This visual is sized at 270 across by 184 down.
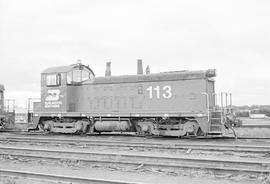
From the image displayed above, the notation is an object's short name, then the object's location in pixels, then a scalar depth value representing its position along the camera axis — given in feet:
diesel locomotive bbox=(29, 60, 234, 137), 48.32
